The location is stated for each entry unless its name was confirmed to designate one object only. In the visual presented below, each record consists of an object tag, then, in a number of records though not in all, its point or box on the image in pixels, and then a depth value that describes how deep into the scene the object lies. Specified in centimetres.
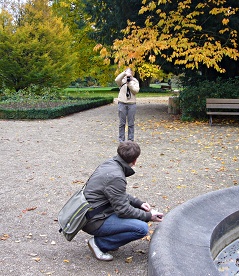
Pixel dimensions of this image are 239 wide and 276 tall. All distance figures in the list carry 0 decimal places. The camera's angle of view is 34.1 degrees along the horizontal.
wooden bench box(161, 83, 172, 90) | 4389
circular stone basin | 276
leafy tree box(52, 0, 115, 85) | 3327
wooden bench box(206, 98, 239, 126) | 1275
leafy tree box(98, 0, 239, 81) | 1201
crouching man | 335
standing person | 885
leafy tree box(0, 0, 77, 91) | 2222
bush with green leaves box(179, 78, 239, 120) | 1362
